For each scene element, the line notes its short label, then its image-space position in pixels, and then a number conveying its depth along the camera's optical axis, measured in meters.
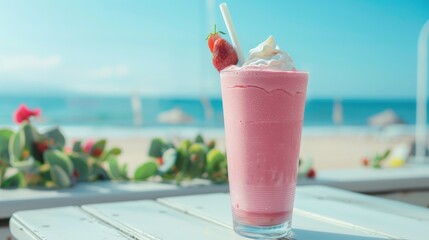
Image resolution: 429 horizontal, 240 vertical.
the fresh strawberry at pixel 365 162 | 2.67
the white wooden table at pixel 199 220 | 1.03
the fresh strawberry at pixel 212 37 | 1.03
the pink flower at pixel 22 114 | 1.93
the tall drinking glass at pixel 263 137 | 0.96
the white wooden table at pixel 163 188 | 1.68
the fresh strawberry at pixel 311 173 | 2.18
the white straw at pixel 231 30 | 1.03
